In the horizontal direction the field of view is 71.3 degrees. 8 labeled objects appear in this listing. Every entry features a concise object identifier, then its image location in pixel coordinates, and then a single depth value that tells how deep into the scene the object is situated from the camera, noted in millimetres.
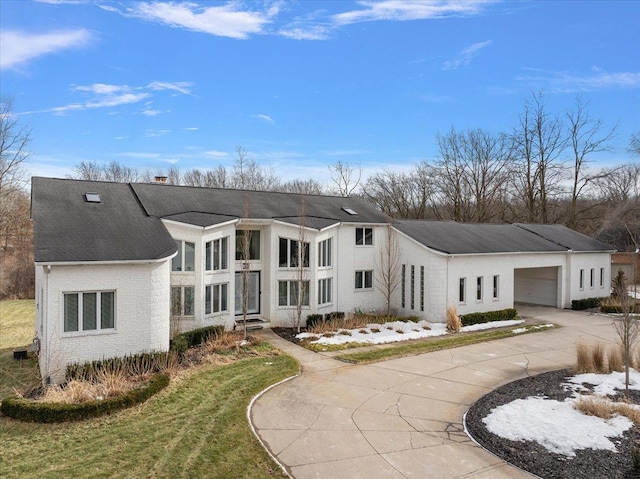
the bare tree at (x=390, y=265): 23344
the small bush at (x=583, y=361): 13734
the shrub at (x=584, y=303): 27078
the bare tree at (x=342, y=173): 55438
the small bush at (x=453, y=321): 20125
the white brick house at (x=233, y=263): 13445
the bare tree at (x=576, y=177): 42156
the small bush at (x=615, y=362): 13523
